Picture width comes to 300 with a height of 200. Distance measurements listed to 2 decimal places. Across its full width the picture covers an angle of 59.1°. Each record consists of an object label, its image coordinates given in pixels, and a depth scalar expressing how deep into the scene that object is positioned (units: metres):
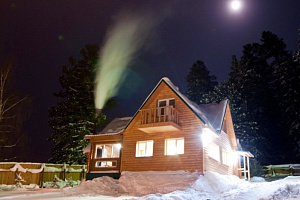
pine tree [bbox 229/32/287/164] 34.72
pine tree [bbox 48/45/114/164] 29.75
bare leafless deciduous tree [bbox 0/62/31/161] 20.94
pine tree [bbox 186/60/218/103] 44.19
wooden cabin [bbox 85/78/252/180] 18.09
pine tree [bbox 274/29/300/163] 32.22
